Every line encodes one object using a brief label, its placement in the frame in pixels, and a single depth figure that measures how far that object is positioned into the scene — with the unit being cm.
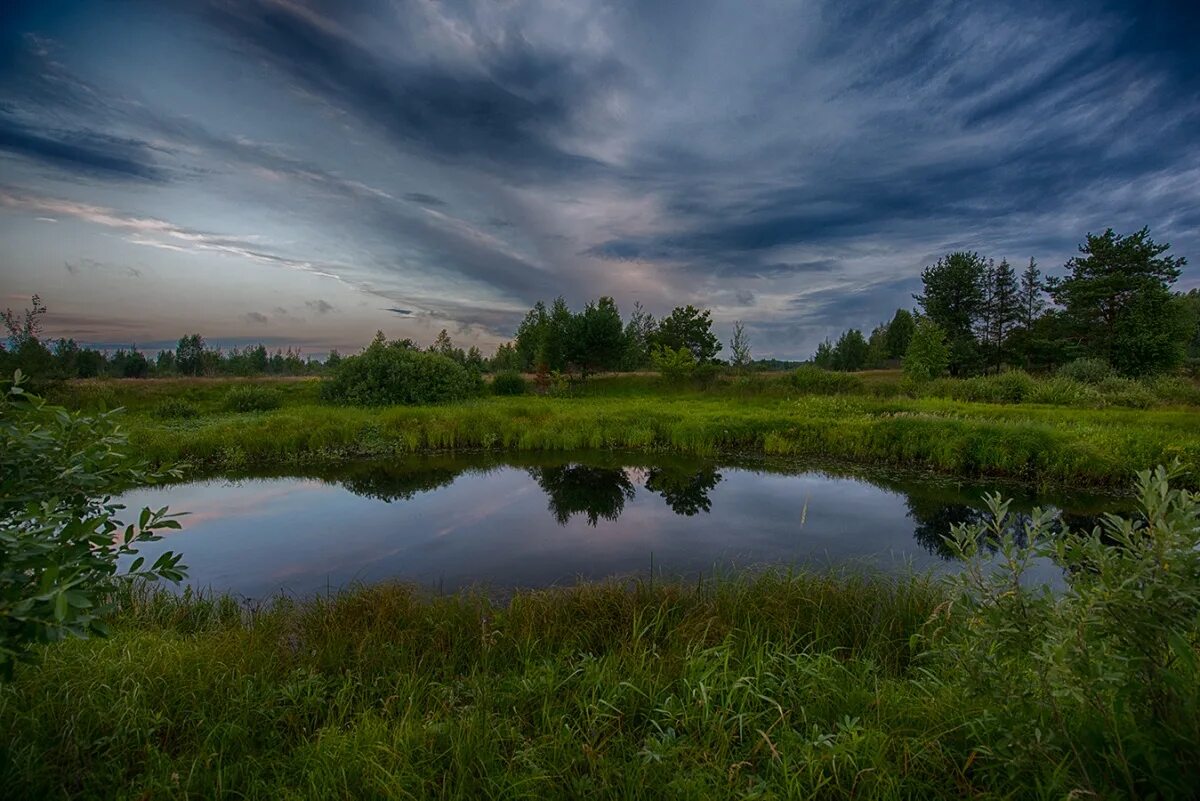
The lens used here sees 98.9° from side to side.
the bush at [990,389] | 2778
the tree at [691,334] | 6412
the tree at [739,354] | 5817
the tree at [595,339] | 4534
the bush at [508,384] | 4019
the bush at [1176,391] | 2497
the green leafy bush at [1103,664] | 202
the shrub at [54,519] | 187
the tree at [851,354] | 8275
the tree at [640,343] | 6426
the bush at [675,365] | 4225
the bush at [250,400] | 2725
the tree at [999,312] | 5091
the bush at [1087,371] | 3175
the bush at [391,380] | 3002
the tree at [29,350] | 2941
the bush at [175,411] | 2335
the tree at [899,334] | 6956
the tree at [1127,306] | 3538
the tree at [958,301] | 4872
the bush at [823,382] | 3431
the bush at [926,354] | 3506
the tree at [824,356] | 8302
